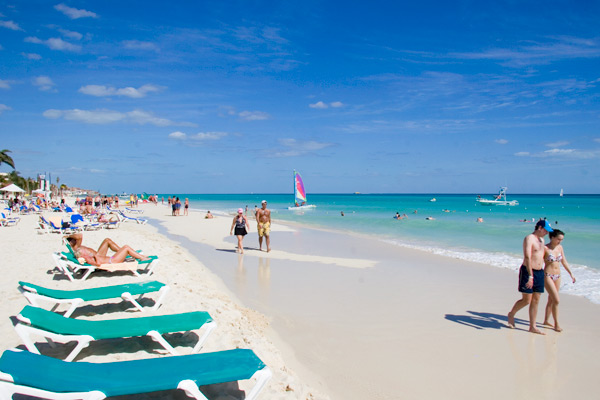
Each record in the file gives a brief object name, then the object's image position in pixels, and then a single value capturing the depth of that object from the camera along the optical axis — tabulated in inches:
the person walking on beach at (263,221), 476.7
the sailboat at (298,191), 1759.5
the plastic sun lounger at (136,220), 866.8
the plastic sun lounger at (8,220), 749.1
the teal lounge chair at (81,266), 296.7
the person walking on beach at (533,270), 213.8
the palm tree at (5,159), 1899.6
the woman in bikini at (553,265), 221.5
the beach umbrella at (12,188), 1301.4
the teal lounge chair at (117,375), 110.8
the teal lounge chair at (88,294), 202.7
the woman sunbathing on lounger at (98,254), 314.5
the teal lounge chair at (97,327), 149.8
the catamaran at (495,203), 2647.4
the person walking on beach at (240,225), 463.5
